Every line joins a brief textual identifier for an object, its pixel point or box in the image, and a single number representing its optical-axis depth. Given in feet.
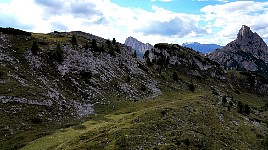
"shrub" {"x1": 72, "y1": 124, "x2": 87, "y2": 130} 126.12
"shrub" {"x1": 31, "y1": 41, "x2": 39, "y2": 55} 205.93
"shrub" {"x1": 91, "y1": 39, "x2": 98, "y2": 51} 255.92
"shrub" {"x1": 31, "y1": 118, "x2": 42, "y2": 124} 131.16
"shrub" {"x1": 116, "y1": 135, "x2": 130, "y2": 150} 91.19
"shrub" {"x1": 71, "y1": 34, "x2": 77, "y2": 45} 252.29
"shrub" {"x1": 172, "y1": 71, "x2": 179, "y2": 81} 308.41
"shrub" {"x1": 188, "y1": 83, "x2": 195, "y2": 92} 286.73
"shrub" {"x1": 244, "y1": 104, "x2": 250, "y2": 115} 205.03
